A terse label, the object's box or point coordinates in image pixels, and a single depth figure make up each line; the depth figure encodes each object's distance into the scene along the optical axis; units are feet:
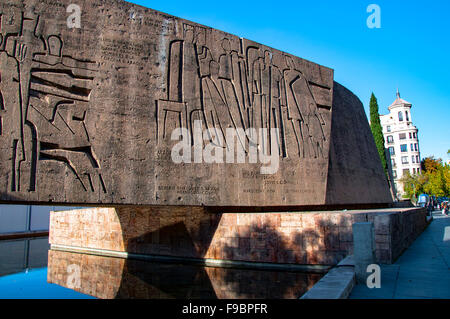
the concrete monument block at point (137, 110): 23.02
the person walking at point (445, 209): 81.27
